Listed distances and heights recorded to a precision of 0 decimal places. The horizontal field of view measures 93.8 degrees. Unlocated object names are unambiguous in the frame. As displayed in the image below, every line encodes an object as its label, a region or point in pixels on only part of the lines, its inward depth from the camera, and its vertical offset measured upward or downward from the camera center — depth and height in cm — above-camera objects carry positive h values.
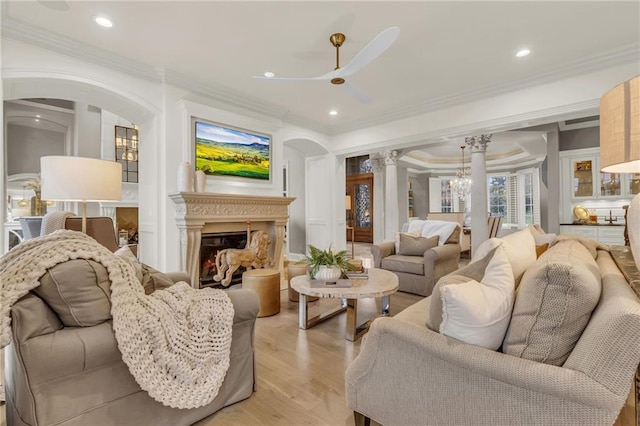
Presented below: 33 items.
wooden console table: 105 -28
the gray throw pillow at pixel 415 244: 404 -45
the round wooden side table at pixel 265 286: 301 -75
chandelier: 869 +82
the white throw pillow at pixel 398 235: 431 -34
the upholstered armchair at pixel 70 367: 114 -62
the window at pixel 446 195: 1032 +55
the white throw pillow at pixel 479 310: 109 -36
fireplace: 351 -7
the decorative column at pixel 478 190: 530 +38
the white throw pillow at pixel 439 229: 420 -26
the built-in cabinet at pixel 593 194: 507 +29
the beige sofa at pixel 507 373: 89 -57
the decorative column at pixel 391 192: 654 +43
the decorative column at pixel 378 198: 739 +36
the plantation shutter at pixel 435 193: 1024 +62
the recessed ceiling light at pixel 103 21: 251 +164
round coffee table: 230 -62
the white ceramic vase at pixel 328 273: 255 -52
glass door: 1036 +20
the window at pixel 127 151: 593 +125
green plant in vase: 256 -46
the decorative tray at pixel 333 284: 244 -60
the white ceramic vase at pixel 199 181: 363 +39
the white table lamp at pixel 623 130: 99 +28
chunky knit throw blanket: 123 -50
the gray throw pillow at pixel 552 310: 97 -33
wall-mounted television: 386 +84
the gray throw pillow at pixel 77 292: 120 -32
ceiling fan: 209 +121
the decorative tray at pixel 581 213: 534 -4
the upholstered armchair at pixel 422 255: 370 -59
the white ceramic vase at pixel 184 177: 347 +42
